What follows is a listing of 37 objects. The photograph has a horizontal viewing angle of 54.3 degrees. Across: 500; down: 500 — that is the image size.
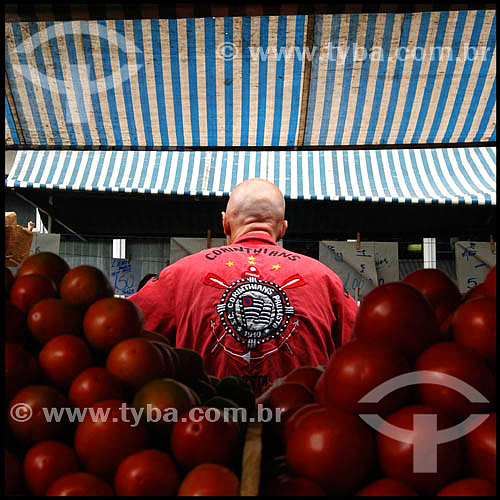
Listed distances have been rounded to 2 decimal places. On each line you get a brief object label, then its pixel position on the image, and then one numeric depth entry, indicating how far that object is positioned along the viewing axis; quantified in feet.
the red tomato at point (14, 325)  2.77
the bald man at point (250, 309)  7.07
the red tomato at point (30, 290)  2.97
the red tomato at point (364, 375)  2.34
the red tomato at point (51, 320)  2.81
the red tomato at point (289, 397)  2.96
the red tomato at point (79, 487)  2.12
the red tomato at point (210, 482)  2.07
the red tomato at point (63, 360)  2.67
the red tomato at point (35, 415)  2.46
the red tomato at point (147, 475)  2.16
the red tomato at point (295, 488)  2.14
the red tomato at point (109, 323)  2.80
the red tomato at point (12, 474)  2.33
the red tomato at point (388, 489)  2.08
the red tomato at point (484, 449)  2.13
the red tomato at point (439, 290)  3.04
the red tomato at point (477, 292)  2.87
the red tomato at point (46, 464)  2.30
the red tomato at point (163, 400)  2.52
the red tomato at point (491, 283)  2.70
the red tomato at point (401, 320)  2.56
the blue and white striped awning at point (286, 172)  11.59
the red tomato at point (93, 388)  2.55
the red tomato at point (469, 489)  2.04
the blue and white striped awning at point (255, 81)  8.30
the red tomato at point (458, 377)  2.30
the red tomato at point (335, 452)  2.20
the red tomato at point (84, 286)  3.05
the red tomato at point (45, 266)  3.29
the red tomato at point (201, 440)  2.34
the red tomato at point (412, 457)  2.15
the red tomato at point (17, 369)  2.57
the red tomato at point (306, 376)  3.32
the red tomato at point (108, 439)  2.34
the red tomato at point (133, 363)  2.66
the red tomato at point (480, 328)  2.44
